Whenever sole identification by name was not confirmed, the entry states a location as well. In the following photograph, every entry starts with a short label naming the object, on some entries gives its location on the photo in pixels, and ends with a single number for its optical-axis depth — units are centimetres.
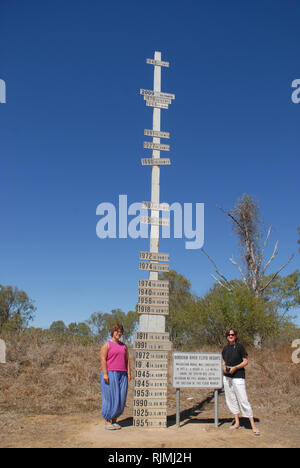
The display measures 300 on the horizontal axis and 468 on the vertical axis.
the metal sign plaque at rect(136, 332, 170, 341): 818
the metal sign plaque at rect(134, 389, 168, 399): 804
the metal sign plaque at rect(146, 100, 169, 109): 920
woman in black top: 788
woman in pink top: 778
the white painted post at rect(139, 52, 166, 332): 829
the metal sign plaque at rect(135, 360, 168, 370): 812
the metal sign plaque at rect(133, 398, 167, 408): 803
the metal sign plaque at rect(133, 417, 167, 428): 795
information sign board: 838
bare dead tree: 2562
